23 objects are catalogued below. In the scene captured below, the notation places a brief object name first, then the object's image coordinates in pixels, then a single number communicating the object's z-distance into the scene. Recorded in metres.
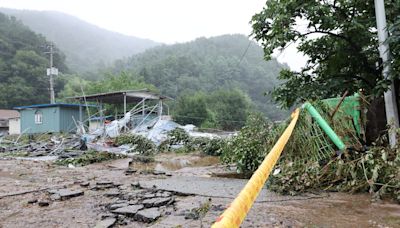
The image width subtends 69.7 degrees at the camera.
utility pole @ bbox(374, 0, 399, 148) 4.48
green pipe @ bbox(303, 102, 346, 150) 3.91
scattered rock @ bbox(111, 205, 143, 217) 3.19
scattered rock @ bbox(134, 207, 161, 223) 2.99
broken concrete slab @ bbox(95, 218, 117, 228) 2.88
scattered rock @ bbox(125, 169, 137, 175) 6.70
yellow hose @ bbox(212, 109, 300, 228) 1.04
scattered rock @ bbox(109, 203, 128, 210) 3.51
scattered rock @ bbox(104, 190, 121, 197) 4.29
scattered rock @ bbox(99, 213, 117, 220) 3.17
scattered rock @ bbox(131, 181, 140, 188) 4.82
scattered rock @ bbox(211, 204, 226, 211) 3.21
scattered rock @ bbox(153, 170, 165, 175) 6.56
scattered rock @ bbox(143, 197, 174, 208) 3.53
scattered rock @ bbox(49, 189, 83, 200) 4.25
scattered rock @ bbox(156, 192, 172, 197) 4.01
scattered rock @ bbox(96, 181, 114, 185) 5.21
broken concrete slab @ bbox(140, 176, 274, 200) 4.04
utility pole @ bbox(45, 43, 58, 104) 29.87
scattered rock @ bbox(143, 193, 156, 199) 3.92
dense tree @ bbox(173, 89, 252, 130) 35.97
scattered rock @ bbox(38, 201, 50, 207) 3.91
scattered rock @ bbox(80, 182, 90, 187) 5.18
